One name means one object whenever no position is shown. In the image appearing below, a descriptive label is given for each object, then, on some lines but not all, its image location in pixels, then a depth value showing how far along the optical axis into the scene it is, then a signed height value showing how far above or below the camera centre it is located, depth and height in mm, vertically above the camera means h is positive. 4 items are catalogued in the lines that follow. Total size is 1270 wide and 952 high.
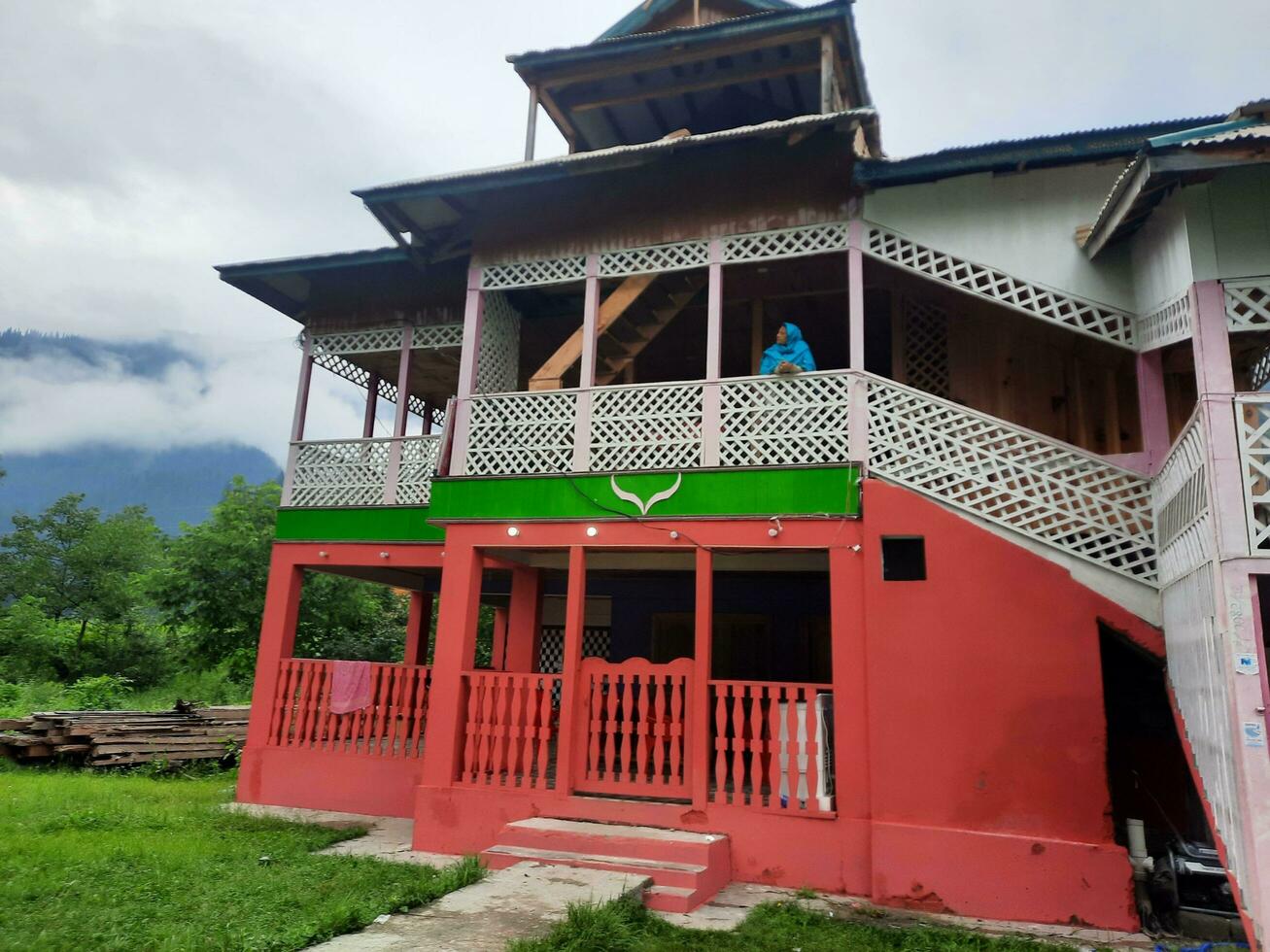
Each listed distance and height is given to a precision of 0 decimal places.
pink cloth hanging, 9422 -430
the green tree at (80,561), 29141 +2972
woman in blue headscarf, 7629 +2969
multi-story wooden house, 5785 +1620
